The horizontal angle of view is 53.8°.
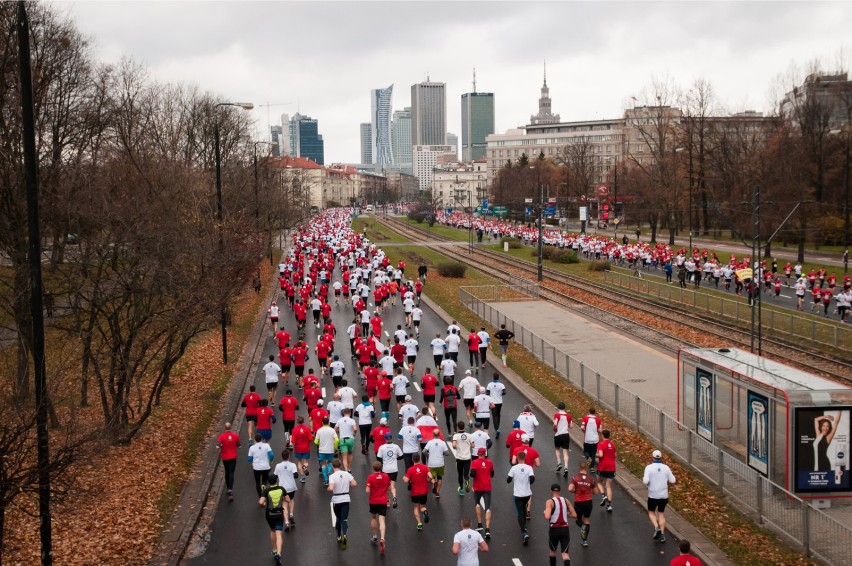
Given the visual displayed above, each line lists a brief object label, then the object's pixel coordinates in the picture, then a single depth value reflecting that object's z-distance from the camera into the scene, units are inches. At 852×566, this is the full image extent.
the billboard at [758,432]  535.2
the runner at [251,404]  642.7
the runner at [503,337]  942.4
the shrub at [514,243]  3013.3
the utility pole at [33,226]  381.1
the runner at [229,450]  548.7
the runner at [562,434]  580.1
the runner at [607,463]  517.7
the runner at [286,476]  485.7
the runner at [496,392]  670.5
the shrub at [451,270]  2030.0
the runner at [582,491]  456.1
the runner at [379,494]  462.9
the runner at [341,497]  459.5
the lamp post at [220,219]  985.5
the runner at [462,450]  537.0
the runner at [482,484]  475.2
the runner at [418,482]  480.4
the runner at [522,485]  469.1
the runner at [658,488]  463.5
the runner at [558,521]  419.5
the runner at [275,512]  446.0
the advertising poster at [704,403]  615.5
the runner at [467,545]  386.0
